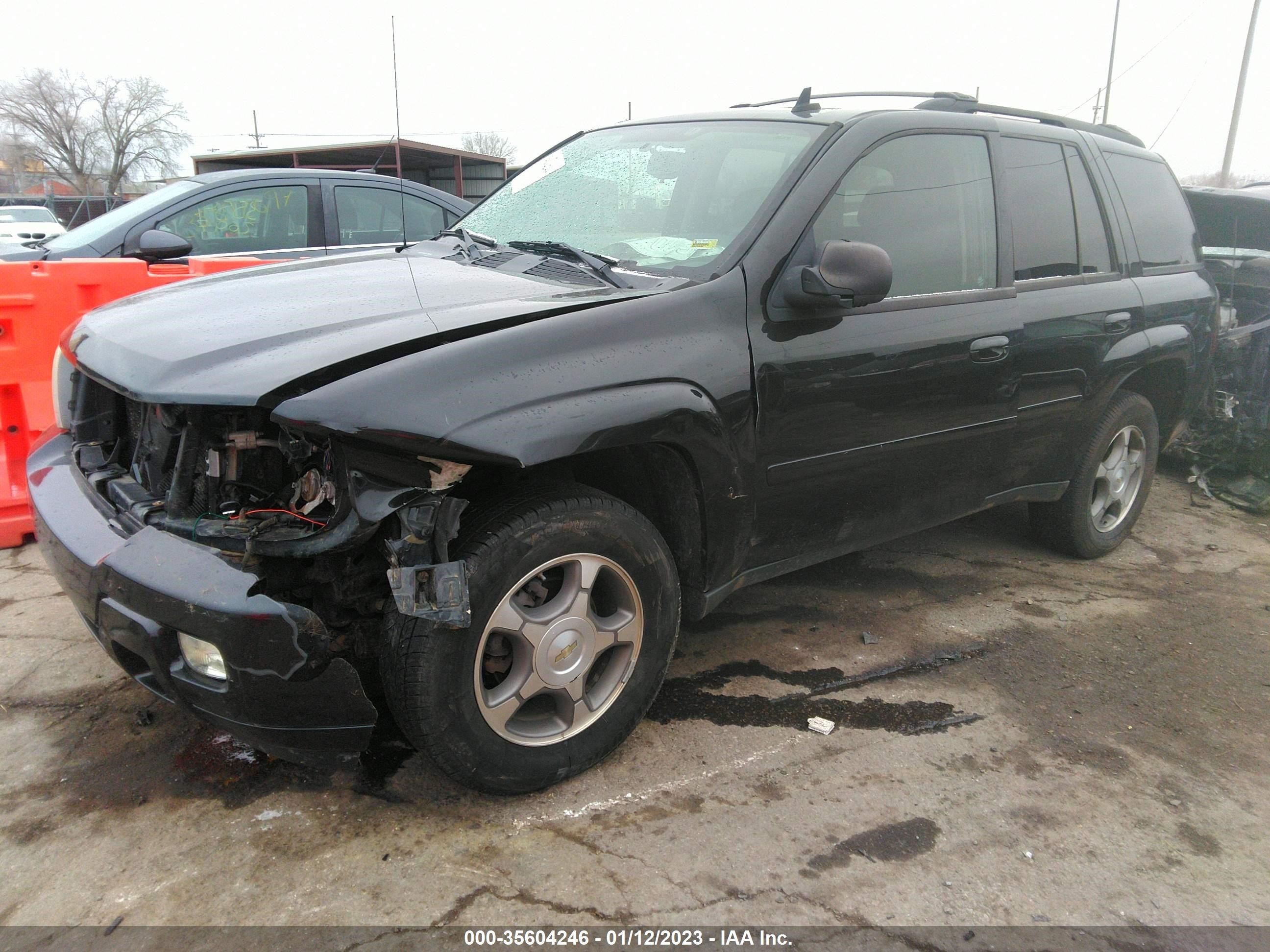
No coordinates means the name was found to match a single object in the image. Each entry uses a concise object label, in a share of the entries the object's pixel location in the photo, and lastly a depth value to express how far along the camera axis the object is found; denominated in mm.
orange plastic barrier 4117
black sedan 5480
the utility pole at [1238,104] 19266
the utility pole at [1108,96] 19953
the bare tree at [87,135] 53688
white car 21203
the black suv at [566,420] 2049
